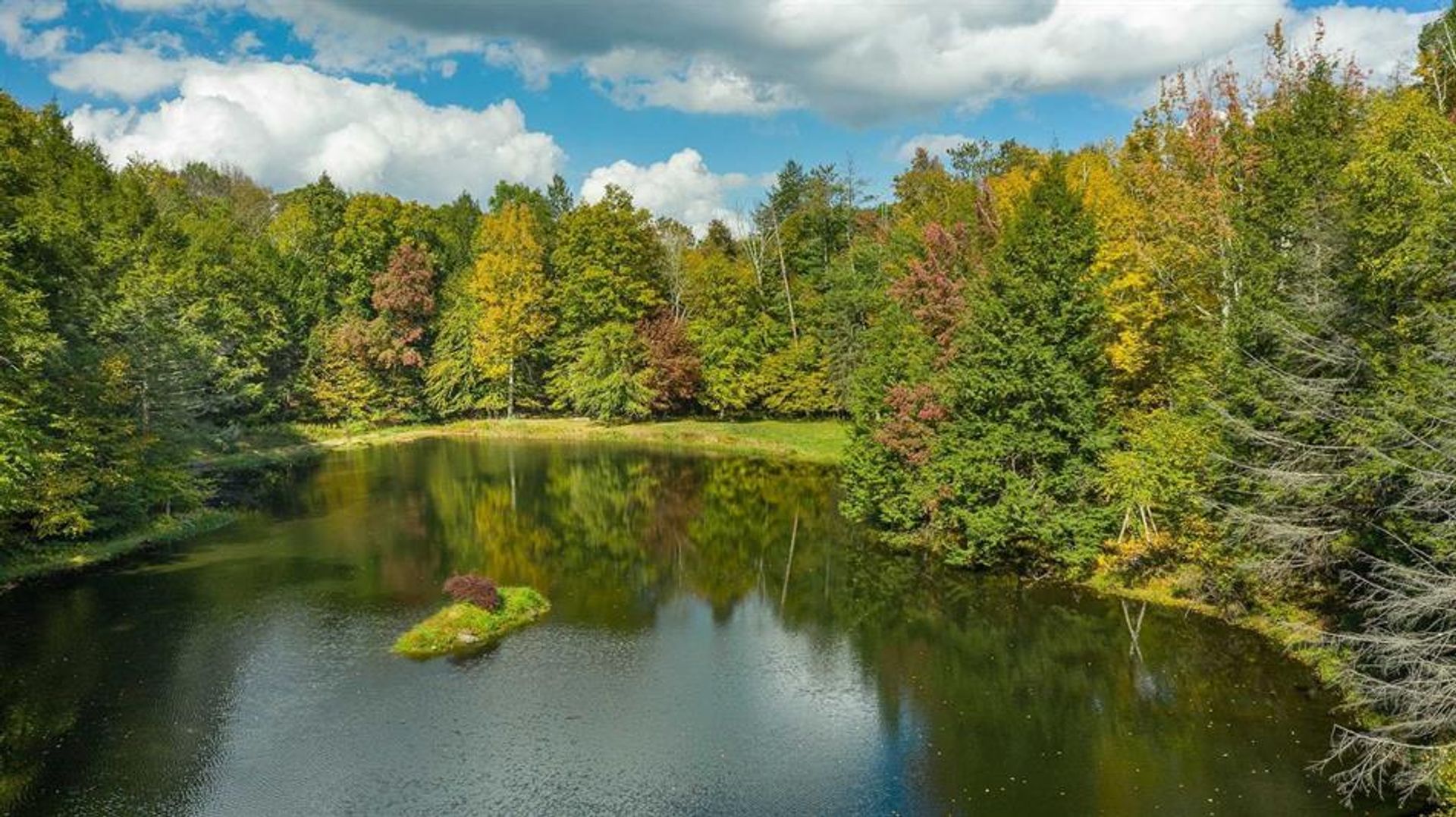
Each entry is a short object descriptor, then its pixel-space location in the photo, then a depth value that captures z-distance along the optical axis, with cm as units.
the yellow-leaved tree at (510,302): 7356
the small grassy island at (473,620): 2512
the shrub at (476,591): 2708
